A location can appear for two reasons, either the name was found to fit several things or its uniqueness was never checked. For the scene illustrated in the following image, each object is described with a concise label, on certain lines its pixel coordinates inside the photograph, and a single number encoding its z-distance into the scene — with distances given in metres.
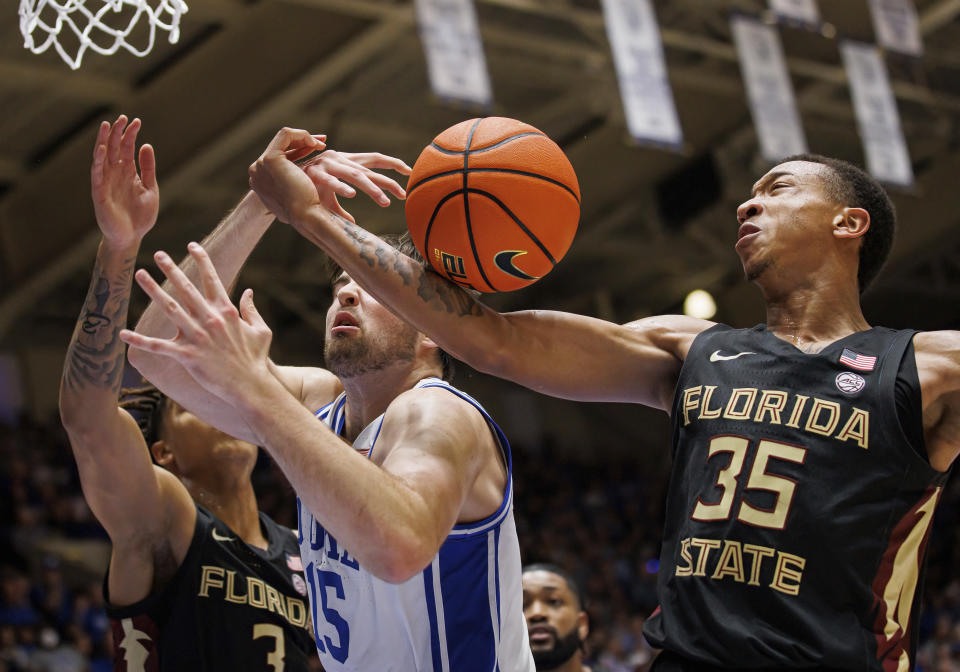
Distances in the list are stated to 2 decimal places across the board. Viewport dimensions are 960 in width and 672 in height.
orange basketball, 3.02
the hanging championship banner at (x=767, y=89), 12.09
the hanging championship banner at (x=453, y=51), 10.13
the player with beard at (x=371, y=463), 2.48
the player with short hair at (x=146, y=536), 3.46
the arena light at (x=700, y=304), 15.32
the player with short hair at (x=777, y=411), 2.76
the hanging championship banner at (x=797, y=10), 11.67
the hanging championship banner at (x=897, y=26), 12.59
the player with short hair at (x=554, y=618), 5.39
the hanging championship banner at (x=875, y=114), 12.61
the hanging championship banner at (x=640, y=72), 11.05
